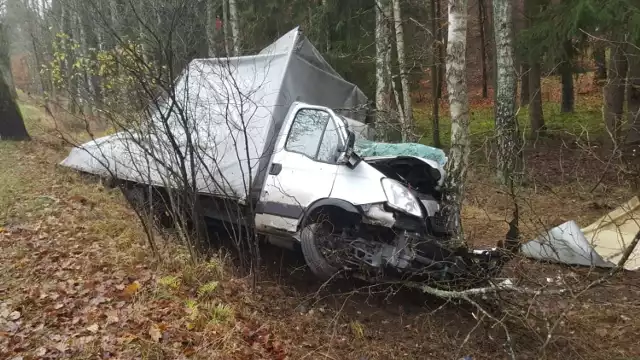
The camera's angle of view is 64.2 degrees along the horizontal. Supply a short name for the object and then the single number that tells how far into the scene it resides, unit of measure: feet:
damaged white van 17.60
